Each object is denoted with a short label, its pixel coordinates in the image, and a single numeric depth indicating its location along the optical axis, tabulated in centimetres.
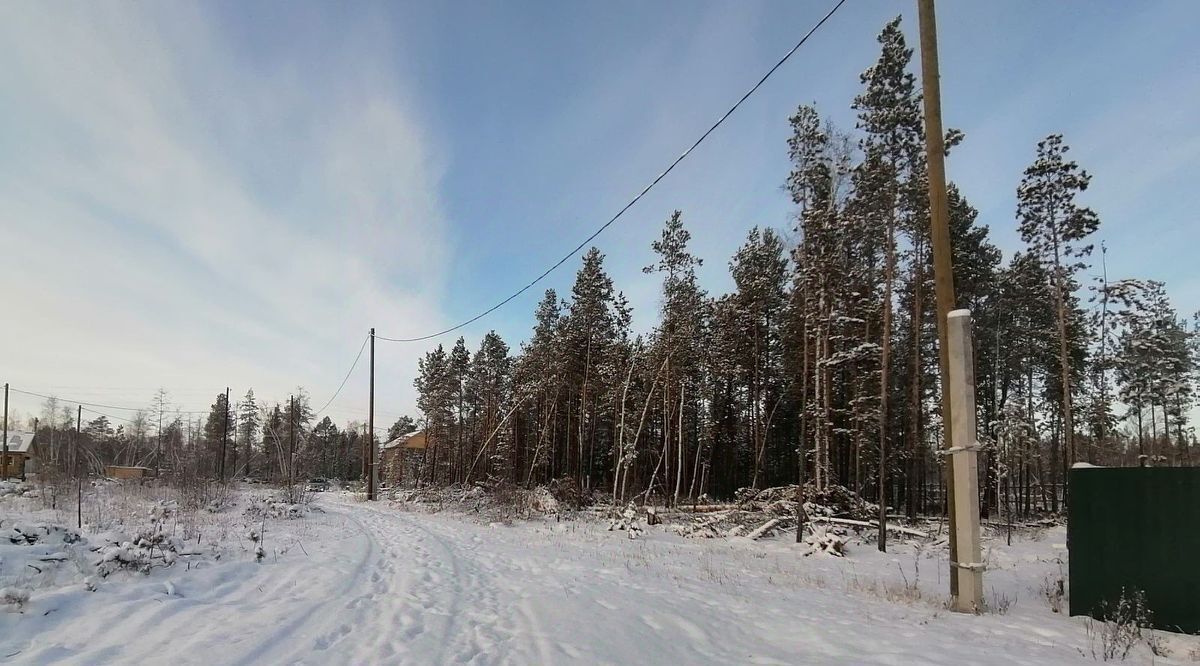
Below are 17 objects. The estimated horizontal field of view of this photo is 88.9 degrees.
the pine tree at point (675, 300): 2580
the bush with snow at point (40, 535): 745
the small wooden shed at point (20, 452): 5861
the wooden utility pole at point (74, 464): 2400
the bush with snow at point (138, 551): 651
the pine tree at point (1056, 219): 2155
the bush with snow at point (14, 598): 474
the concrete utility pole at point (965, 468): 724
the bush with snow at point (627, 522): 1719
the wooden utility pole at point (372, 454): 3262
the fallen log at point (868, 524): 1767
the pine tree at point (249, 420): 7381
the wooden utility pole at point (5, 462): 4216
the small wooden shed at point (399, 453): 5603
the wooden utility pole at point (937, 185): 805
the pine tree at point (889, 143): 1517
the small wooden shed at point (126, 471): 4672
